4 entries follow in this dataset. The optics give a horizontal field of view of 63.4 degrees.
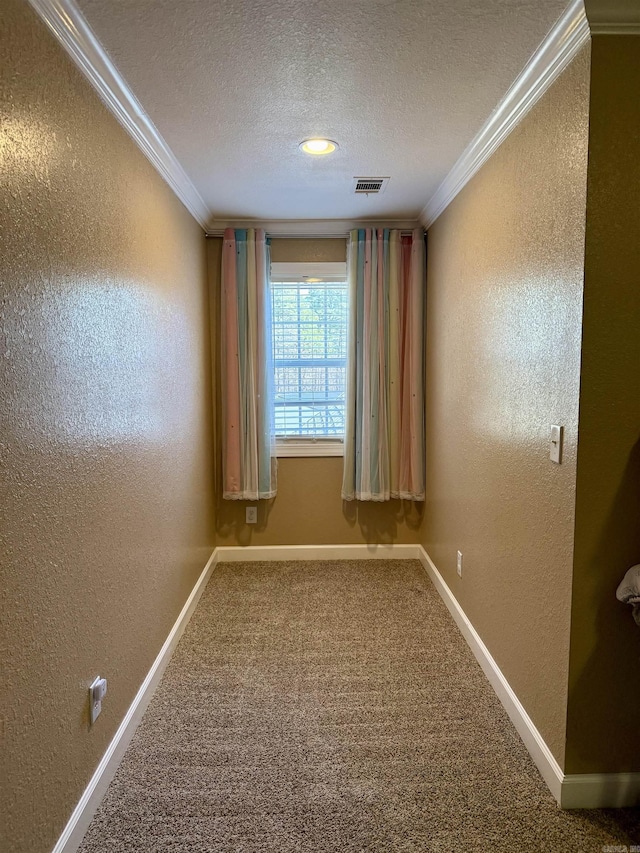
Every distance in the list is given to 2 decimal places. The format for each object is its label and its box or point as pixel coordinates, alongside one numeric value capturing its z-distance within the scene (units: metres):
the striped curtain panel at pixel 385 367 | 3.49
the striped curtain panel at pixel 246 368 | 3.51
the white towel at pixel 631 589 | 1.43
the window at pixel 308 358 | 3.67
